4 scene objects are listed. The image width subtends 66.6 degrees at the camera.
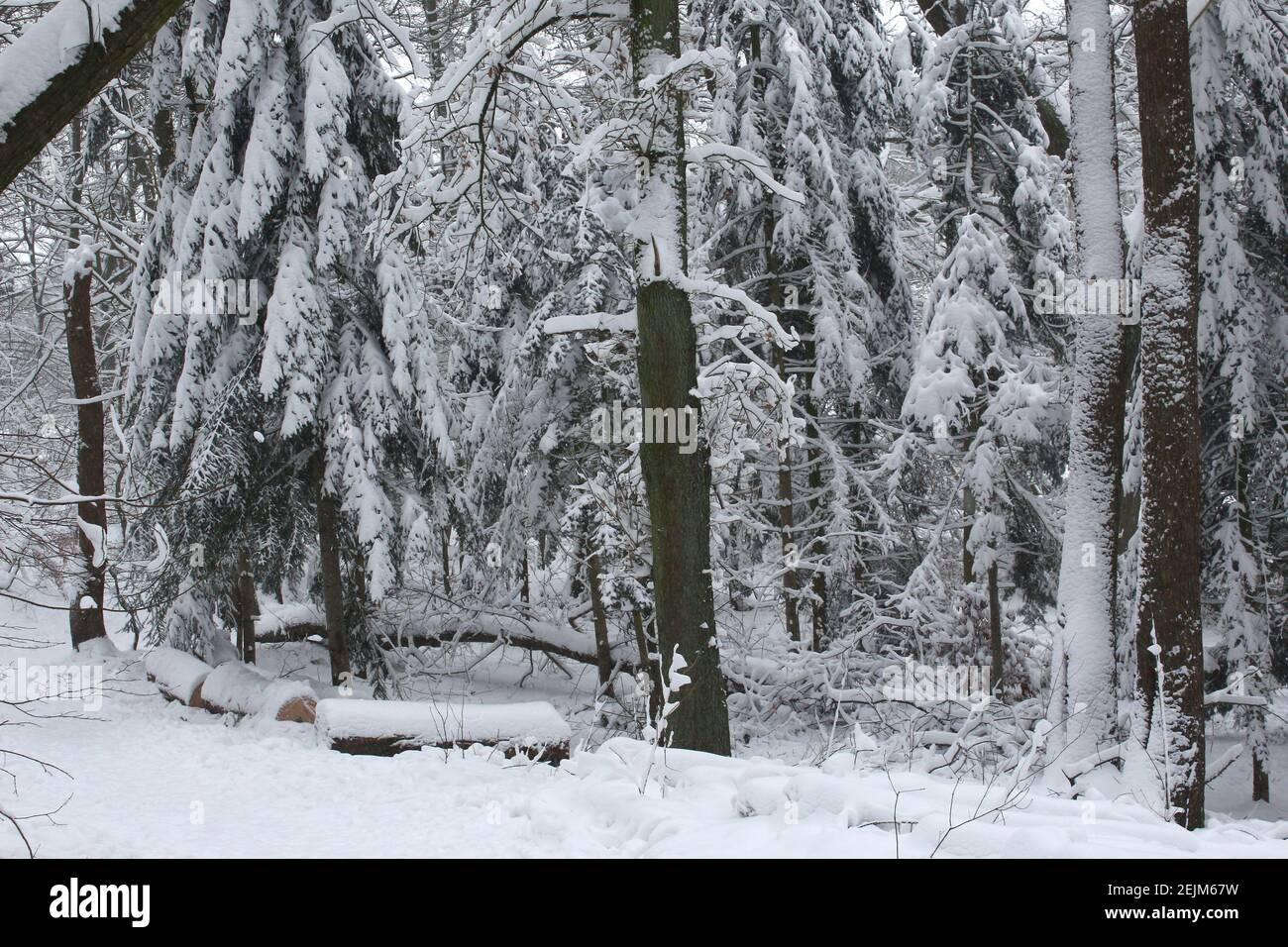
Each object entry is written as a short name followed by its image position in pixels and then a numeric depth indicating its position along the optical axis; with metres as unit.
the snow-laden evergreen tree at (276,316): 12.30
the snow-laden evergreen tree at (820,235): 14.83
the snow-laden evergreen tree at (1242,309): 11.30
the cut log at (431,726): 8.98
